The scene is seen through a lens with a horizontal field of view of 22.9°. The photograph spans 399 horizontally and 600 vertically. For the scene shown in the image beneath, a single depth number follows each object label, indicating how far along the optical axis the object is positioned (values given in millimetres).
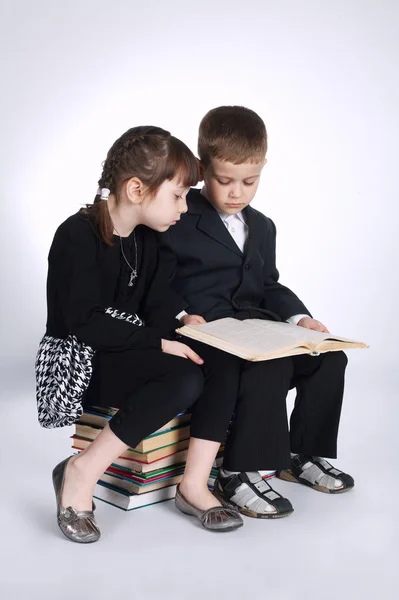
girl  2316
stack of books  2471
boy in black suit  2469
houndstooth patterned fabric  2414
